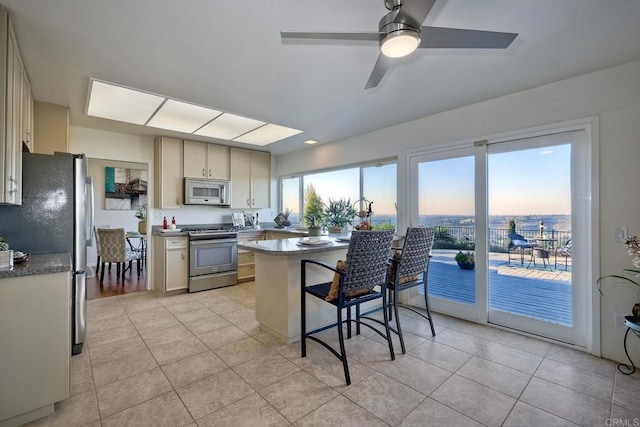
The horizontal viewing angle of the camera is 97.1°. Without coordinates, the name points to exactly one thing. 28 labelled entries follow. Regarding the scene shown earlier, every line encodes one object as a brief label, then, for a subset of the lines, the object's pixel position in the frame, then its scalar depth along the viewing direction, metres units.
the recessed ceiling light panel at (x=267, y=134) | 4.11
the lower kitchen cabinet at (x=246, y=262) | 4.85
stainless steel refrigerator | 2.21
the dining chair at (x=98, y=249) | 5.05
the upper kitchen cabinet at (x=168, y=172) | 4.37
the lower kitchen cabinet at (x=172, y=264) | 4.15
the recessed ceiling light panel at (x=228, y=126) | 3.66
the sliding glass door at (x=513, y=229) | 2.52
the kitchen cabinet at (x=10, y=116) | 1.65
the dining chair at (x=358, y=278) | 2.06
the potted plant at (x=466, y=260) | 3.17
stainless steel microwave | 4.58
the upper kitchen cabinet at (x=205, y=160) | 4.60
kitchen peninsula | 2.54
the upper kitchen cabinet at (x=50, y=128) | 3.01
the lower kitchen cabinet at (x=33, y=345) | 1.54
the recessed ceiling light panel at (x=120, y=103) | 2.74
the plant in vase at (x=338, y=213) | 4.71
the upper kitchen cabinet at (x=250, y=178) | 5.20
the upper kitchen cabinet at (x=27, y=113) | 2.26
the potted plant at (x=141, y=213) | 6.56
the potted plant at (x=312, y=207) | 5.25
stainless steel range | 4.29
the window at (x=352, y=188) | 4.10
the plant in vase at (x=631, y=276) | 2.02
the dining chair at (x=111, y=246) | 4.96
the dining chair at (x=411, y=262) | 2.51
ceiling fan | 1.32
